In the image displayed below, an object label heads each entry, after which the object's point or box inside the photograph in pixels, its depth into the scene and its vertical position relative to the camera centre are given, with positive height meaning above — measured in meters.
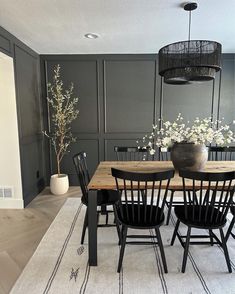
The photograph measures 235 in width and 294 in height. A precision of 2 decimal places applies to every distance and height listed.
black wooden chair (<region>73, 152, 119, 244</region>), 2.40 -0.90
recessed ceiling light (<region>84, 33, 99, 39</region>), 3.11 +1.11
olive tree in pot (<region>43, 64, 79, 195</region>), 3.97 -0.09
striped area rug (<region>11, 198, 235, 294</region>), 1.84 -1.38
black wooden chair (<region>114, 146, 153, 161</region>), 3.30 -0.72
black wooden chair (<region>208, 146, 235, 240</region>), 4.21 -0.77
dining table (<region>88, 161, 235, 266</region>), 2.04 -0.62
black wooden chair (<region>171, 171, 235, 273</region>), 1.82 -0.87
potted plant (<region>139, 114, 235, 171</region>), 2.39 -0.29
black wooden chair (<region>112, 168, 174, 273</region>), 1.83 -0.89
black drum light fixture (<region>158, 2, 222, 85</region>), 2.08 +0.52
